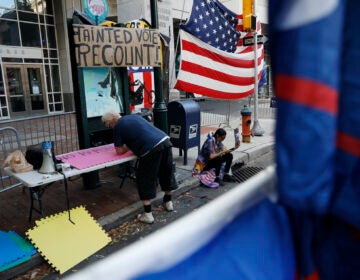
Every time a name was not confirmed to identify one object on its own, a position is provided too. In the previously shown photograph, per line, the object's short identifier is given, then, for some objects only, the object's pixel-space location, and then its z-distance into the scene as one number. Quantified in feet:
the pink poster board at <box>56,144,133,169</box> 13.74
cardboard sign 14.98
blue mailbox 20.76
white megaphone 12.48
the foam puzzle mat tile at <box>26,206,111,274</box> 11.37
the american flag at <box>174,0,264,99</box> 22.25
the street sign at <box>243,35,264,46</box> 27.95
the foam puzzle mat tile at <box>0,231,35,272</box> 10.66
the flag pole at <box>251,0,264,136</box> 29.12
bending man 13.25
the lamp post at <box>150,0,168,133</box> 17.42
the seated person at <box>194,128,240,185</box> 18.35
